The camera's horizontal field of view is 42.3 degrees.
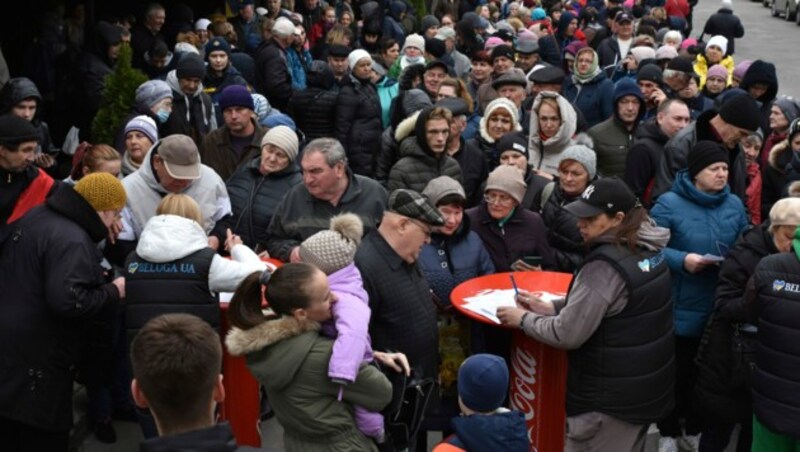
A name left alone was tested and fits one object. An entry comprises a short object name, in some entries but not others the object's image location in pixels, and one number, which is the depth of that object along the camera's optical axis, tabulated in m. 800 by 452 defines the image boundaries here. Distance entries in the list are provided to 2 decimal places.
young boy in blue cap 4.09
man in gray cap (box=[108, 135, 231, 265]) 6.23
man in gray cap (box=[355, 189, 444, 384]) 5.00
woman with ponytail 4.14
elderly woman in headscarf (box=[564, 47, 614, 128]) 10.68
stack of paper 5.40
